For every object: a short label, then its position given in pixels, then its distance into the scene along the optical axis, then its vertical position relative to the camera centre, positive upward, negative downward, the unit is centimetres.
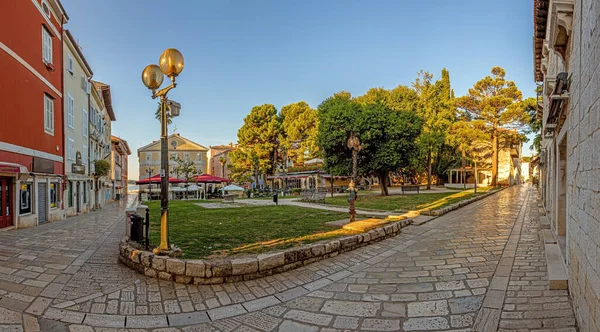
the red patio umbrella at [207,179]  3025 -92
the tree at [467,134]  3178 +327
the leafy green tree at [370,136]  2222 +222
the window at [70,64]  1757 +563
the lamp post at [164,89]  587 +147
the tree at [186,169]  2885 +1
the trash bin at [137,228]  692 -124
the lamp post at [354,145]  1784 +127
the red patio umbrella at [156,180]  2811 -97
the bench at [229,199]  2352 -219
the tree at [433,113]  3272 +559
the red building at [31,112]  1108 +222
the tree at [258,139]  4159 +385
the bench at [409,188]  2706 -161
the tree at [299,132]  4172 +466
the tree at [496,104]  3082 +603
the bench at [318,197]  2052 -183
